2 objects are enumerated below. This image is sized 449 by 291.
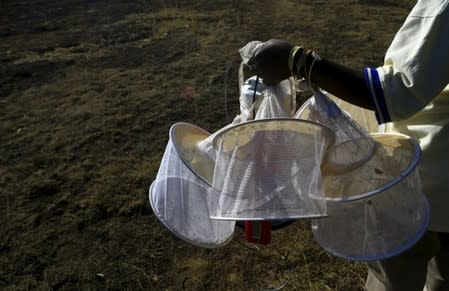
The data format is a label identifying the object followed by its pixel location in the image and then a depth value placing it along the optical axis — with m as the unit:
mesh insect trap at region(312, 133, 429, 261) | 1.08
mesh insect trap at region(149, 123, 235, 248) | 1.18
